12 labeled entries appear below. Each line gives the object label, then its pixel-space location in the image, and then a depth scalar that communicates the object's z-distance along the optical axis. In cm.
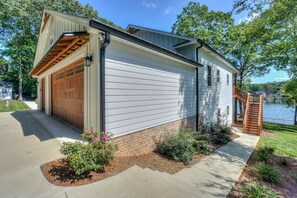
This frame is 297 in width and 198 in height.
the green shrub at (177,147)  542
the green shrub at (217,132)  840
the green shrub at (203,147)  647
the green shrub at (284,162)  593
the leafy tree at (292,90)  1226
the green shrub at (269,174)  446
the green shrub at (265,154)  608
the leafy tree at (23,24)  1970
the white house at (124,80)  400
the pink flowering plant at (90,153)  294
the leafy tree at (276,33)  643
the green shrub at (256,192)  322
